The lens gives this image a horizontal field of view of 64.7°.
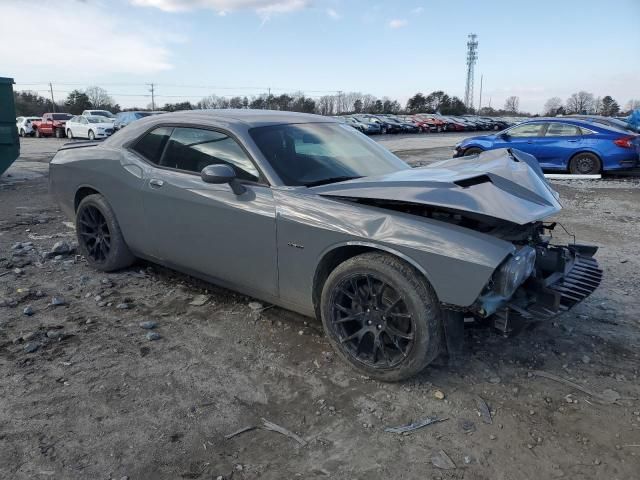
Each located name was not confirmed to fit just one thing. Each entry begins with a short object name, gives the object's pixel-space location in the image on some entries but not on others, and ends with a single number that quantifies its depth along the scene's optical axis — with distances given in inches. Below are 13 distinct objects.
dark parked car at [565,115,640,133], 525.3
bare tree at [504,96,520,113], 3932.1
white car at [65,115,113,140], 1063.6
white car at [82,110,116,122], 1210.8
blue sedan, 466.0
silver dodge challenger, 113.2
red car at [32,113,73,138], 1268.9
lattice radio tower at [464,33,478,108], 3668.8
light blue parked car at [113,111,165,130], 1046.8
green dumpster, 415.5
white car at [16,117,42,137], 1358.3
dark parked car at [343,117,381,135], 1476.3
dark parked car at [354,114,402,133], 1553.9
